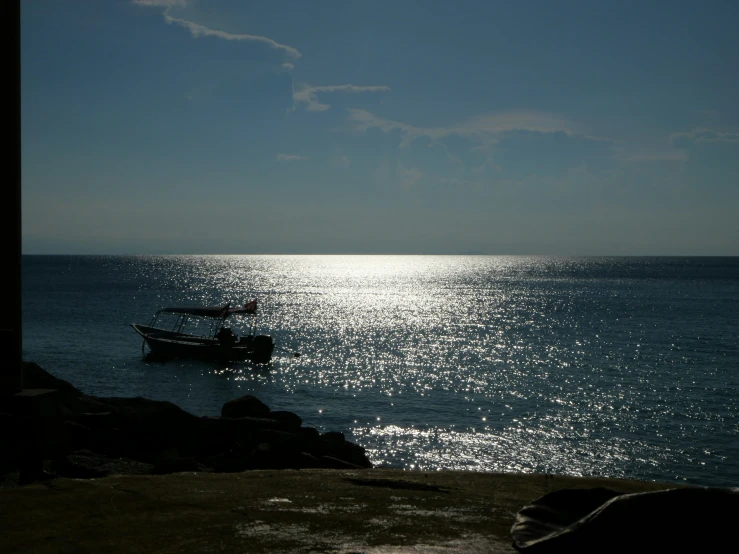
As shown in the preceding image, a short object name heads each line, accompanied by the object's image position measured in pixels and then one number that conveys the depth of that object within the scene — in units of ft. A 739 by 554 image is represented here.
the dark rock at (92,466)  29.25
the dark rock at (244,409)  62.64
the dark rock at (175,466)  33.27
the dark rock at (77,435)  39.99
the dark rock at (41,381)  54.65
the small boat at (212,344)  153.58
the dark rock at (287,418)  61.93
